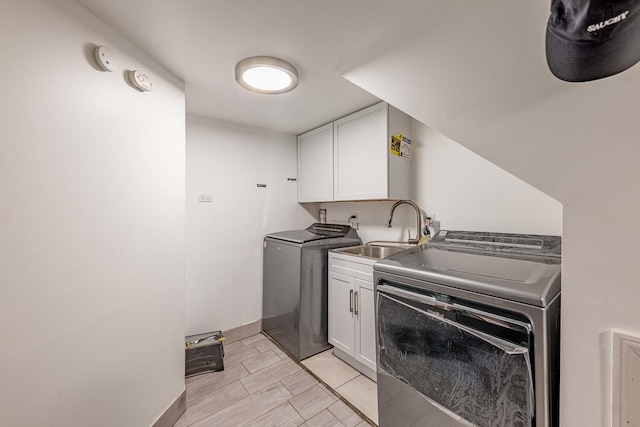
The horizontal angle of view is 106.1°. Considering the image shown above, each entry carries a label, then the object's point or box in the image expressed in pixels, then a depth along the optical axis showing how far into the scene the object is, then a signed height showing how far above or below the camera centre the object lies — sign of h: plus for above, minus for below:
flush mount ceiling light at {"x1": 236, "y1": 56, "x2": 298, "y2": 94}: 1.43 +0.90
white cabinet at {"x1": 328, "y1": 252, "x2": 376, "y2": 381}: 1.83 -0.80
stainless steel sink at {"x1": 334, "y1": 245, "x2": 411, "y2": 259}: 2.22 -0.35
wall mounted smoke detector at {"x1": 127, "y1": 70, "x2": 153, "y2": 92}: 1.22 +0.70
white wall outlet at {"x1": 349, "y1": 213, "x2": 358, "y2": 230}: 2.62 -0.08
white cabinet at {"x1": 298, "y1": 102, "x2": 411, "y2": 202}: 1.96 +0.50
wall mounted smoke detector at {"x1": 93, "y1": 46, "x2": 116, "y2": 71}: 1.06 +0.71
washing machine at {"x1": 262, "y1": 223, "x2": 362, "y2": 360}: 2.14 -0.71
